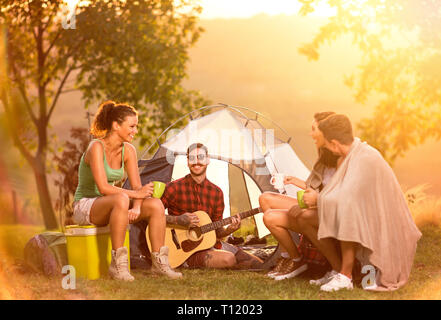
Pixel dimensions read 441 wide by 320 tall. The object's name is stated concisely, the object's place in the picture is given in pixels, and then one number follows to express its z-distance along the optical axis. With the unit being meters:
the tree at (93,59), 9.90
